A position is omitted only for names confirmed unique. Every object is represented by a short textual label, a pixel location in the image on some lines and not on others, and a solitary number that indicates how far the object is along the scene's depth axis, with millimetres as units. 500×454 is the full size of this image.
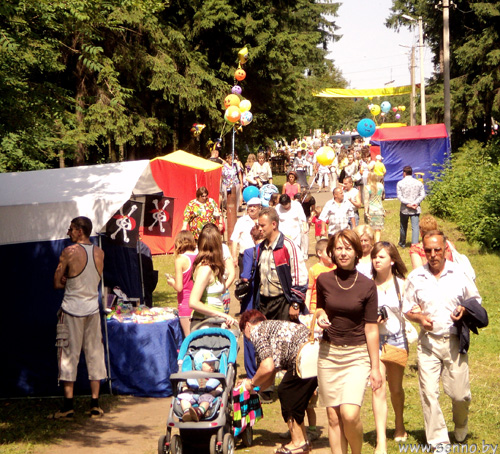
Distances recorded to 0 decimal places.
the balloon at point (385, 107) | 49375
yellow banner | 50472
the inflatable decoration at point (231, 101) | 24047
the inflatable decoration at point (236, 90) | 27497
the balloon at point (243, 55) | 26328
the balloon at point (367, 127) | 30625
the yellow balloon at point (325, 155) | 24031
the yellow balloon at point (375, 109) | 48062
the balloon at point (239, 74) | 26530
